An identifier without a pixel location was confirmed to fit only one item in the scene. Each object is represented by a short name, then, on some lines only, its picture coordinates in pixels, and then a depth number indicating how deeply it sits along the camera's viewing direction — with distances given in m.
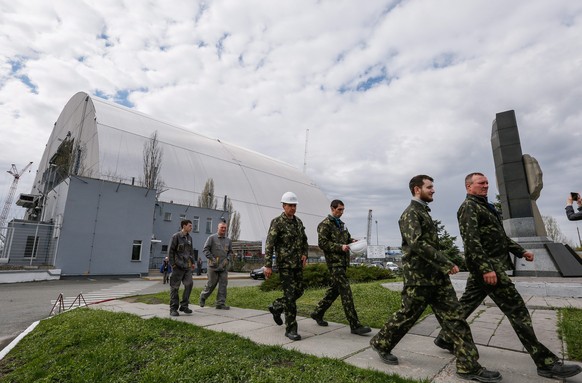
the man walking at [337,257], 4.63
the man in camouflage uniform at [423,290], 3.16
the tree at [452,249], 14.80
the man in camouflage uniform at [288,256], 4.57
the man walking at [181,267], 6.64
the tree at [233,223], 45.75
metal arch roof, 35.34
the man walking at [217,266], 7.40
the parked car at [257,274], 24.94
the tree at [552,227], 44.16
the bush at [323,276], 10.66
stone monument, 9.61
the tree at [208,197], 42.72
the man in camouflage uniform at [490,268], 3.04
